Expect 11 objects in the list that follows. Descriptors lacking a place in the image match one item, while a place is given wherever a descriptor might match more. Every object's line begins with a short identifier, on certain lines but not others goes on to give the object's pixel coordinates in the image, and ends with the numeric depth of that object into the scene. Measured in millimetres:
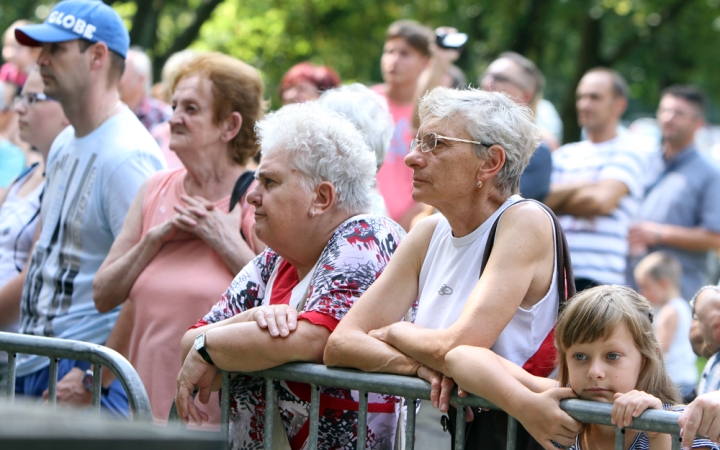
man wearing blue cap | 8562
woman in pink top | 7621
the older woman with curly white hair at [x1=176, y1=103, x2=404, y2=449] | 6008
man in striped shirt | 11687
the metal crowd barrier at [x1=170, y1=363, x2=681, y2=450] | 4531
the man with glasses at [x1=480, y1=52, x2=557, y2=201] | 10172
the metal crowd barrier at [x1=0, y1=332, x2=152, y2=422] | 5969
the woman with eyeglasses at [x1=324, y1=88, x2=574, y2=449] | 5418
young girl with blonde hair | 4863
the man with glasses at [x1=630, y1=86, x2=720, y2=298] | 14625
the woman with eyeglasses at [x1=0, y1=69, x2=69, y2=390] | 9687
